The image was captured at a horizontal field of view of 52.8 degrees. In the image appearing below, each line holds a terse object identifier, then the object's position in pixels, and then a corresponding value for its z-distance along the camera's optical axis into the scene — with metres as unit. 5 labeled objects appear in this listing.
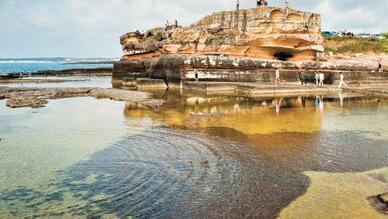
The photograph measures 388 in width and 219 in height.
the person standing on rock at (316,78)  27.50
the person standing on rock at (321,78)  26.72
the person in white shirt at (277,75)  26.75
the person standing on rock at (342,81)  26.87
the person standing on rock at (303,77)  29.09
